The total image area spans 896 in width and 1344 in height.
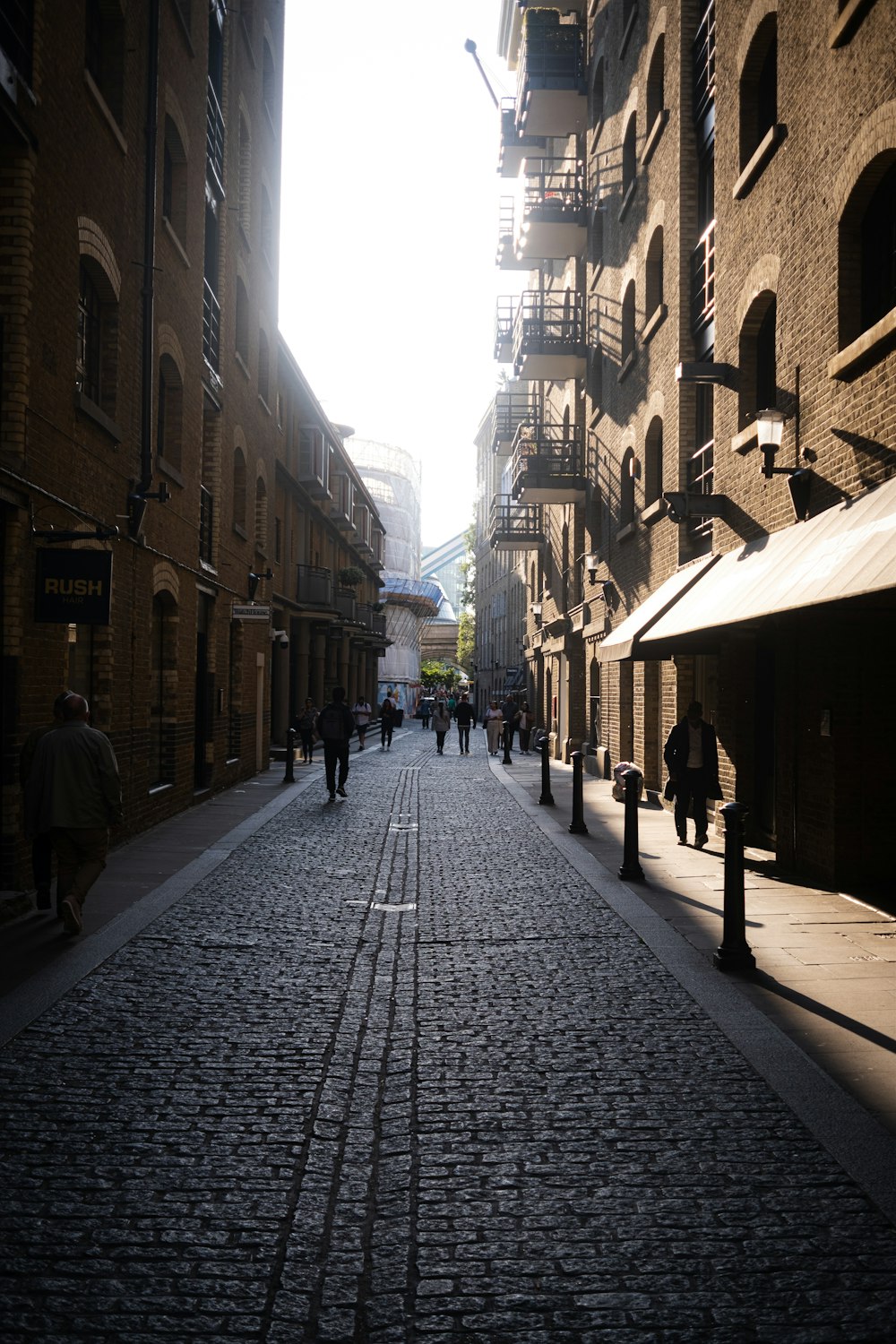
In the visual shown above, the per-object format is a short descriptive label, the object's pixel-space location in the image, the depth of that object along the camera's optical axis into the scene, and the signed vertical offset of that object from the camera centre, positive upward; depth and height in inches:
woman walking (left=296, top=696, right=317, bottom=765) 1050.1 -18.3
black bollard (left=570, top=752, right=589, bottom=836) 507.8 -45.7
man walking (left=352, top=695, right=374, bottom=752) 1294.2 -5.7
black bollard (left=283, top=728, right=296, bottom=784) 799.1 -33.6
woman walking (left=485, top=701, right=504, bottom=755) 1168.7 -20.4
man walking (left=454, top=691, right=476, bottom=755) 1289.4 -13.5
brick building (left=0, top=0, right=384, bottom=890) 336.8 +142.2
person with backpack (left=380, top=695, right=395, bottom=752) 1389.0 -17.3
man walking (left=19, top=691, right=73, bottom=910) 305.3 -39.2
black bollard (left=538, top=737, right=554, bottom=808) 649.6 -42.8
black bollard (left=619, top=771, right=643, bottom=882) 383.6 -43.5
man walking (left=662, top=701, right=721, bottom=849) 471.2 -21.6
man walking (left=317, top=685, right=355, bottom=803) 657.6 -12.4
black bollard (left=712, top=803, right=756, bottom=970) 262.4 -47.8
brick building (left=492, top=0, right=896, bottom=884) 332.2 +129.9
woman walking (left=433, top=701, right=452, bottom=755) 1224.8 -15.0
